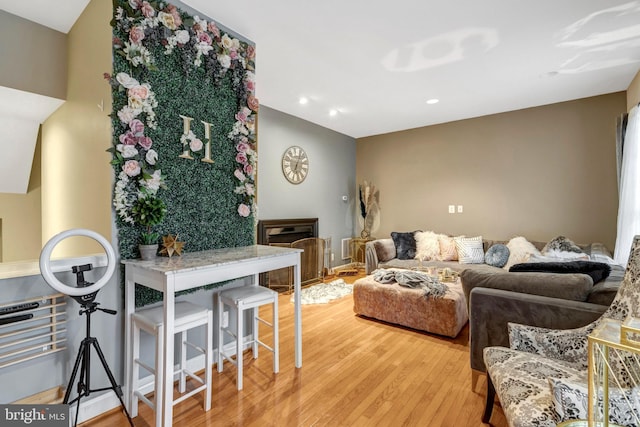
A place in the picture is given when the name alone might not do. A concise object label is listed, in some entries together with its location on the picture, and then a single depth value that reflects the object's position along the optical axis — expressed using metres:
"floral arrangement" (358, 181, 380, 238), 5.95
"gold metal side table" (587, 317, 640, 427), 0.69
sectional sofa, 1.62
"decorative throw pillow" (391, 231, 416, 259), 4.86
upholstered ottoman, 2.79
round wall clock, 4.68
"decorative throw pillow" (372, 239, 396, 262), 4.75
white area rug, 3.92
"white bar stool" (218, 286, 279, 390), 1.98
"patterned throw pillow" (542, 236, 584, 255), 3.64
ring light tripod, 1.40
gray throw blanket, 2.89
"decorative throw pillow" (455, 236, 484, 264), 4.38
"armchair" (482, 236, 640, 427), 1.03
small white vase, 1.81
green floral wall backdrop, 1.84
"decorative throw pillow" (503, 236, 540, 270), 3.91
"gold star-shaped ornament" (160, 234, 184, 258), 1.92
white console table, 1.50
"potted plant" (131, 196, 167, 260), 1.82
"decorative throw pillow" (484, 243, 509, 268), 4.13
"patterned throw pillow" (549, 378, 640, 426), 0.97
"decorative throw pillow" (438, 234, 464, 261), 4.59
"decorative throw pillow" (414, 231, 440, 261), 4.66
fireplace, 4.23
